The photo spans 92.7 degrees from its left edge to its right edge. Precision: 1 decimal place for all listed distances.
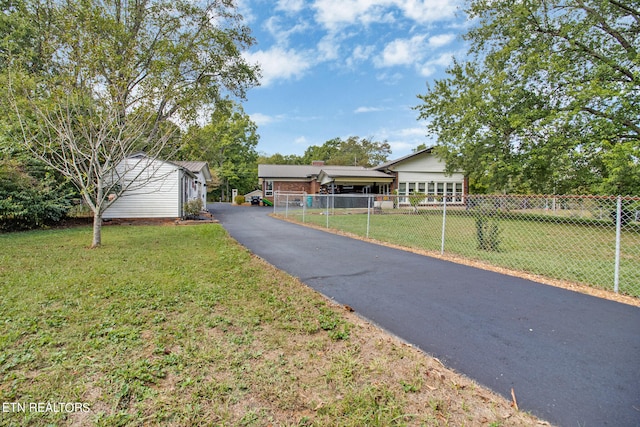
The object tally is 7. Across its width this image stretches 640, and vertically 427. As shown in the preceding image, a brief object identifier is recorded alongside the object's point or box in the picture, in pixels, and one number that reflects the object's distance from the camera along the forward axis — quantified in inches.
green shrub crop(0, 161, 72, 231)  412.5
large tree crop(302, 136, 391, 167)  2319.1
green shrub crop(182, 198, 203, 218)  620.8
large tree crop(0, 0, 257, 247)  299.1
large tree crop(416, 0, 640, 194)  497.7
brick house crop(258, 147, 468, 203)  1047.2
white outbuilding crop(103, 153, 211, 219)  563.8
